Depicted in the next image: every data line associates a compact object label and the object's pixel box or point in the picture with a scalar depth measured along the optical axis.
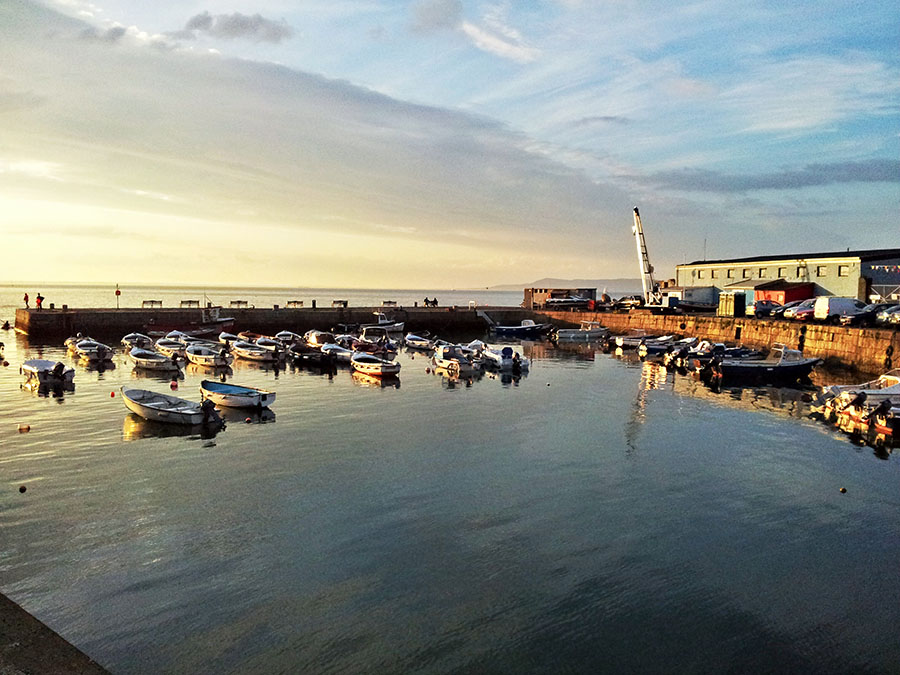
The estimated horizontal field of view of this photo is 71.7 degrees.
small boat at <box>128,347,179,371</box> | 47.44
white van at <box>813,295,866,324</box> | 56.50
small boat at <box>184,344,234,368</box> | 51.19
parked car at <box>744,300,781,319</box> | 69.99
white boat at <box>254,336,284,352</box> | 57.38
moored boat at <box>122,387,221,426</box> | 29.20
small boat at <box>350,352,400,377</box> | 46.56
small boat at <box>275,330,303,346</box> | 66.19
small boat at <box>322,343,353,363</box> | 54.94
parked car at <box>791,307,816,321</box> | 60.09
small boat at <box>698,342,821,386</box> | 46.56
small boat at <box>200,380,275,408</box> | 33.19
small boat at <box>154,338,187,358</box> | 55.78
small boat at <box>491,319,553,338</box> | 85.38
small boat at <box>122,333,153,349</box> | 60.56
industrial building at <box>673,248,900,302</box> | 68.00
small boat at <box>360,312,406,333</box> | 84.19
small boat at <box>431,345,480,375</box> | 49.19
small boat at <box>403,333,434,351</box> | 69.21
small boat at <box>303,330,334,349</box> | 65.25
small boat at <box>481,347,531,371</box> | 50.84
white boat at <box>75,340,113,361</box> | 51.20
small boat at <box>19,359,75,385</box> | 40.47
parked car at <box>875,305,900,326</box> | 50.94
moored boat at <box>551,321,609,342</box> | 80.50
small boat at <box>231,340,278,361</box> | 55.19
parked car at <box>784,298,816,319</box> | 61.84
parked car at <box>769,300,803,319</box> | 65.75
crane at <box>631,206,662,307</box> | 97.04
